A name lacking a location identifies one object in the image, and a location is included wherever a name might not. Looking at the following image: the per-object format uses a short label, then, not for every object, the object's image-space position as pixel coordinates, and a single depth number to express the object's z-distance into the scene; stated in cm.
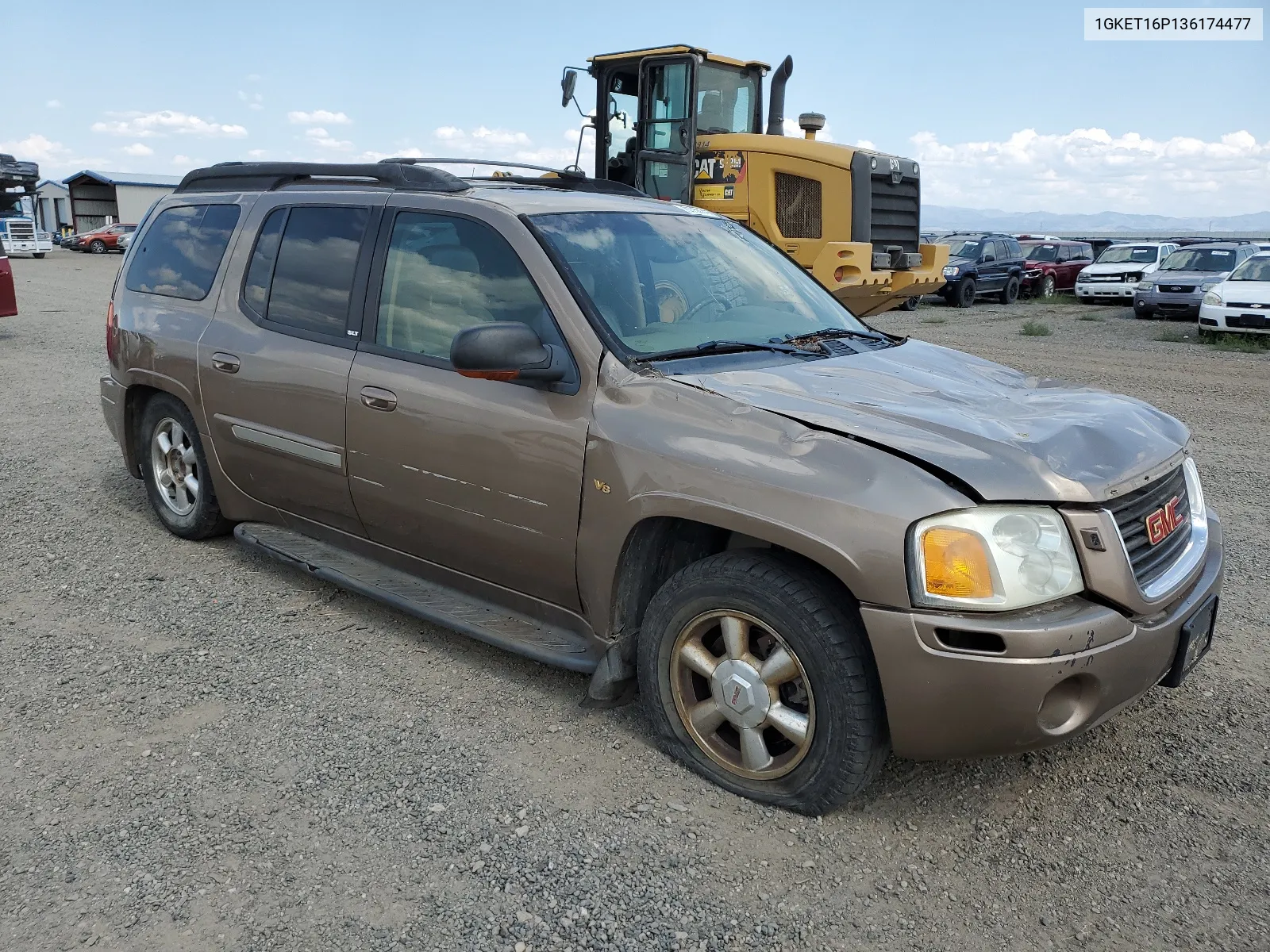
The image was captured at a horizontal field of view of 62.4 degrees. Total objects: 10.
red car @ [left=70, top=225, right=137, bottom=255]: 4522
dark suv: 2477
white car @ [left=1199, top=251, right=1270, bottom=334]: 1617
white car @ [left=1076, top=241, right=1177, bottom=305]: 2486
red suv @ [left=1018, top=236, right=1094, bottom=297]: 2823
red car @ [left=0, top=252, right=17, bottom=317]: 1259
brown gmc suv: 274
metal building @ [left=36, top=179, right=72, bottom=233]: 6138
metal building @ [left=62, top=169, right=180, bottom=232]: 5947
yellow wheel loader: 1137
